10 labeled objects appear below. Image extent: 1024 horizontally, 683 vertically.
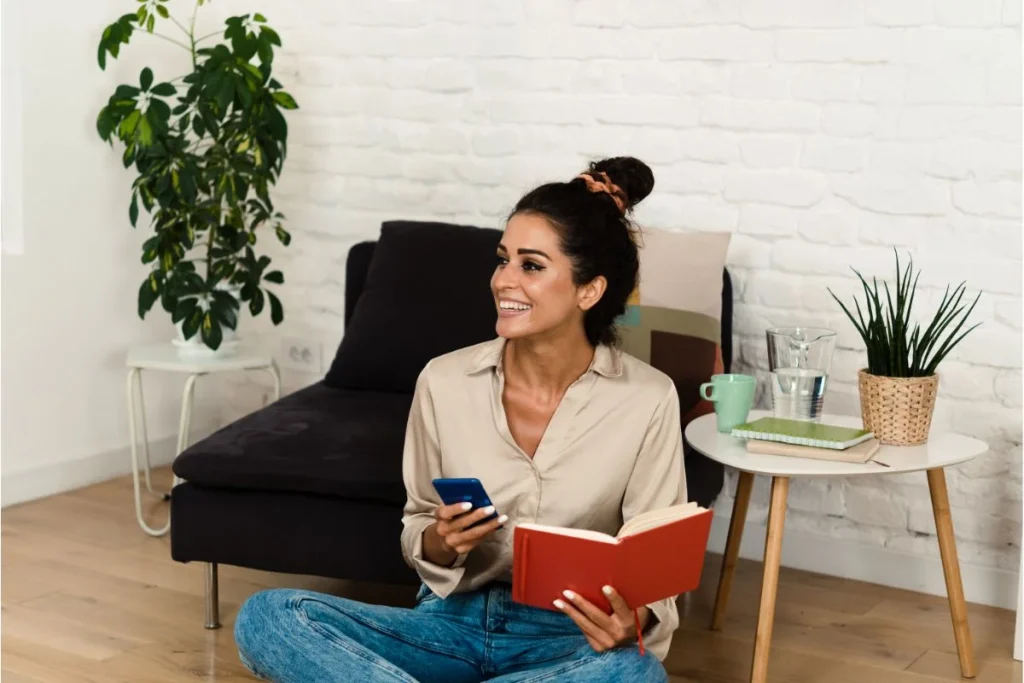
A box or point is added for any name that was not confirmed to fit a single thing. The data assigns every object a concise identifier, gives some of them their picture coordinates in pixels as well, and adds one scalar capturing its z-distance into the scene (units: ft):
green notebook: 7.56
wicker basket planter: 7.92
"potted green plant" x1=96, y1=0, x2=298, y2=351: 10.85
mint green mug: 8.13
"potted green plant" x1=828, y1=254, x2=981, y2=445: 7.93
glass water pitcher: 8.20
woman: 6.50
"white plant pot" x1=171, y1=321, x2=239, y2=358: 11.27
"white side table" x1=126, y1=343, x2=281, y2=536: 10.87
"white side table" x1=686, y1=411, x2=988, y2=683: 7.40
